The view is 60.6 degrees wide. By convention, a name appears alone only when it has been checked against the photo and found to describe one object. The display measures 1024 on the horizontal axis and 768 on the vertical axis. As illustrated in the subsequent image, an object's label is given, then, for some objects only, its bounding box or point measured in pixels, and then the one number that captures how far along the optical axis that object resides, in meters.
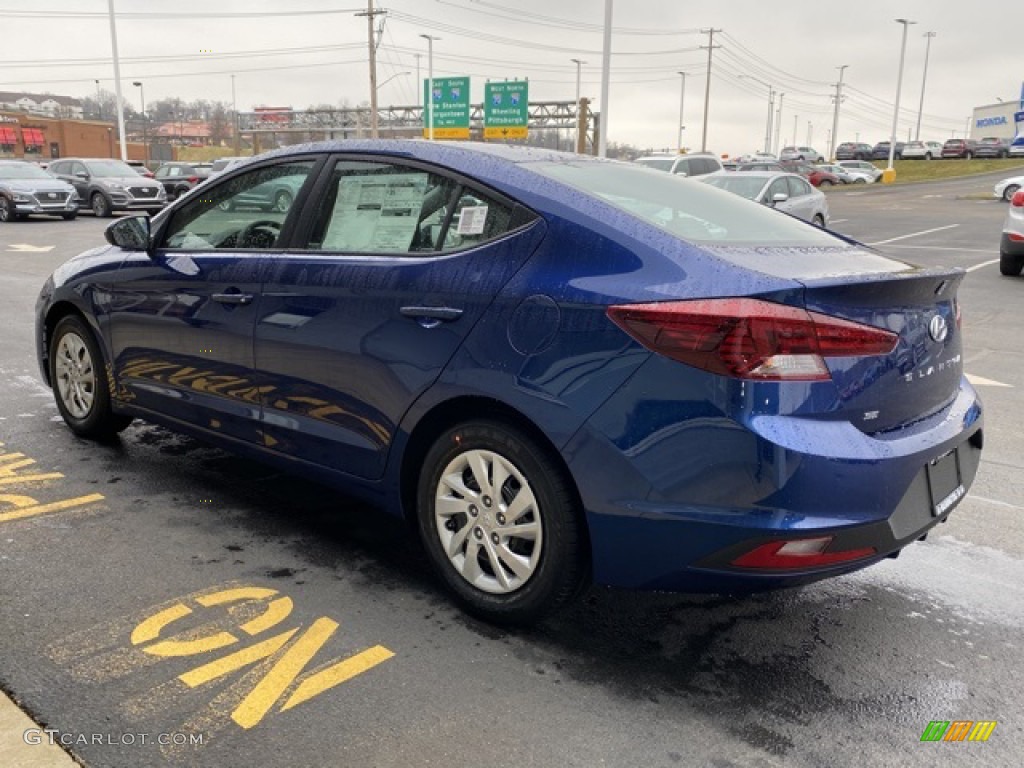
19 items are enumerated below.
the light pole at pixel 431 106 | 47.27
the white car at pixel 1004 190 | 31.99
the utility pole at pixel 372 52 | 47.41
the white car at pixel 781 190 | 16.42
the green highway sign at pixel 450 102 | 47.81
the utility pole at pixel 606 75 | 26.67
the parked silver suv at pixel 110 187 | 24.89
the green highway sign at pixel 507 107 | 48.81
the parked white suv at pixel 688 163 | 22.34
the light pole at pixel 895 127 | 53.31
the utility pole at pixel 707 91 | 77.92
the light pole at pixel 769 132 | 101.12
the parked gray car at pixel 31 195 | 22.78
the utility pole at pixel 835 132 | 78.99
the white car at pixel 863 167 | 55.20
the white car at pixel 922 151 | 72.56
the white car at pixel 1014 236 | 12.45
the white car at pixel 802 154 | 66.38
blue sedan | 2.47
